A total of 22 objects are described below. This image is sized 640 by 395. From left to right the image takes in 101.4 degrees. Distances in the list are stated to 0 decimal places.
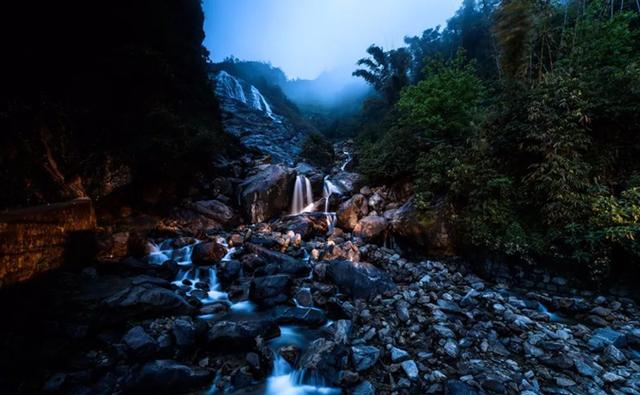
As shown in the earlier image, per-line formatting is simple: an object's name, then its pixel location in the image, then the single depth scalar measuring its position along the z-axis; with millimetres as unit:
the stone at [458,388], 3383
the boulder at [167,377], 3664
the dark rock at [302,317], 5406
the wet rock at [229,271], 7430
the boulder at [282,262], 7492
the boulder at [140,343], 4324
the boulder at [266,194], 12383
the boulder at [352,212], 10886
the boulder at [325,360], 3904
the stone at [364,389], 3576
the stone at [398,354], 4090
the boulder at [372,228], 9234
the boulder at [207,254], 8356
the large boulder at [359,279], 6176
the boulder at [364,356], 3972
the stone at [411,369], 3769
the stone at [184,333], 4578
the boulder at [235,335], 4559
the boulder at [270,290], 6292
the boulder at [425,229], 7766
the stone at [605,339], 4238
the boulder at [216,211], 11617
